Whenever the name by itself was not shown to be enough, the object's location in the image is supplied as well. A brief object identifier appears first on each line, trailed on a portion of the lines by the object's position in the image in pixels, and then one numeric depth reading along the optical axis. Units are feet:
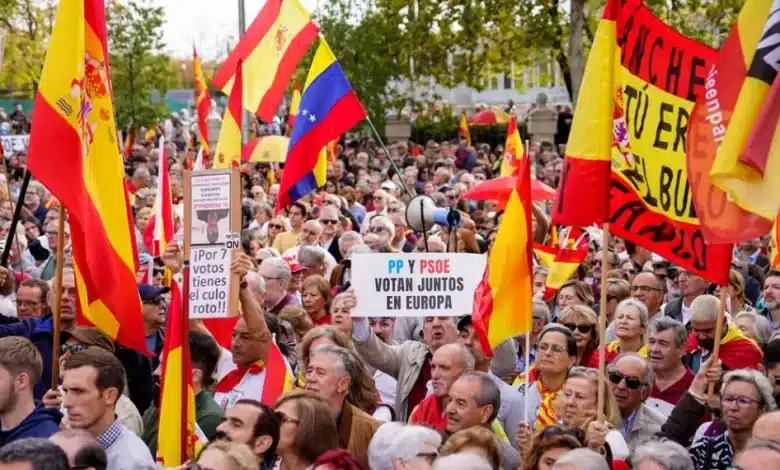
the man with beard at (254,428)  22.93
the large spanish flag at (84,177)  26.94
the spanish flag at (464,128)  121.77
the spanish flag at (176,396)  24.86
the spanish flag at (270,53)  50.08
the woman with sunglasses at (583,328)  32.55
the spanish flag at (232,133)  40.42
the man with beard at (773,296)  38.01
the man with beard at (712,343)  30.91
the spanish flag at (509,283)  29.19
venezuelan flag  43.93
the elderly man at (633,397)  27.94
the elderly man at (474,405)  25.82
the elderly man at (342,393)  25.72
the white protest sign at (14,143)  82.23
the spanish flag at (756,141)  22.53
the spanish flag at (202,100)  63.49
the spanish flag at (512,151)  63.72
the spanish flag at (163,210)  39.09
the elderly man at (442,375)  27.71
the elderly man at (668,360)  30.35
